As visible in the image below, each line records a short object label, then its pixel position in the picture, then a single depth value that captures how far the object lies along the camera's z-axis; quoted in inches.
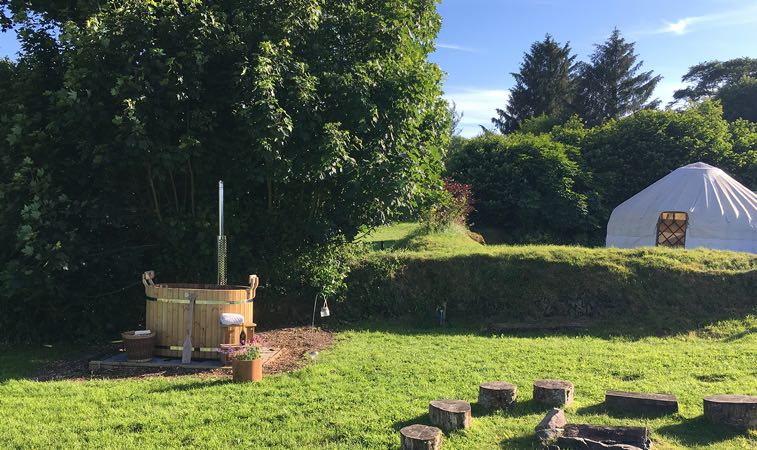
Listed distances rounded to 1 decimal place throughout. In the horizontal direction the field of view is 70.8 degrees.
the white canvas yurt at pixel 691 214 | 658.2
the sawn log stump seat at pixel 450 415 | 159.5
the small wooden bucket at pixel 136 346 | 242.7
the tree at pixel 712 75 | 1819.6
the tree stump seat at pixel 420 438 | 139.8
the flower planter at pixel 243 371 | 215.0
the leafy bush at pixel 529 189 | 801.6
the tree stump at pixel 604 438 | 140.6
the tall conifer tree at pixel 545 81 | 1588.3
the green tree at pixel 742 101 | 1392.7
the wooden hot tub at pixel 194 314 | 247.4
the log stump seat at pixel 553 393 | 181.5
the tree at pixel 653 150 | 847.7
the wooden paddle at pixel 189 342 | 245.1
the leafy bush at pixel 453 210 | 611.4
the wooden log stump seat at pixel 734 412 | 160.4
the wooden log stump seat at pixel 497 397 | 179.6
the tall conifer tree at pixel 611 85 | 1589.6
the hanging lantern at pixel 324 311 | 320.2
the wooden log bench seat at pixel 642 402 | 173.2
